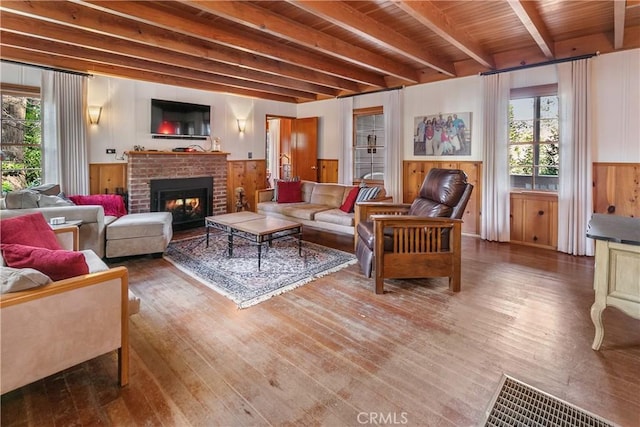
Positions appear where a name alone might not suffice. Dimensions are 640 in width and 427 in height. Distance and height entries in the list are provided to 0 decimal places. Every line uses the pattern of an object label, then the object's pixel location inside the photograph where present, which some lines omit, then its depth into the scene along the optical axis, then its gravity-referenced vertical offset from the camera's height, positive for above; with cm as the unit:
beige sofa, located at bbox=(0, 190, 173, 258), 348 -31
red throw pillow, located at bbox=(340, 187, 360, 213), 487 +0
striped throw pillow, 473 +10
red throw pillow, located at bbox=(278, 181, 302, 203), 570 +16
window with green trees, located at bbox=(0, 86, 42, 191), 451 +87
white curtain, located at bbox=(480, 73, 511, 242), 473 +60
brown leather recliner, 303 -39
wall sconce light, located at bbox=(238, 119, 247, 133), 681 +155
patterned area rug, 312 -70
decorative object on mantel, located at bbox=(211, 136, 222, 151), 639 +106
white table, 190 -40
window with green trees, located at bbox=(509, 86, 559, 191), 455 +81
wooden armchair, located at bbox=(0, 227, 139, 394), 144 -57
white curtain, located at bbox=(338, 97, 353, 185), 666 +120
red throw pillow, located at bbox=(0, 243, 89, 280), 165 -29
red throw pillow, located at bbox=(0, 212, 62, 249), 196 -18
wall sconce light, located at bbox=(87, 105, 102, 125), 500 +131
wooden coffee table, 365 -29
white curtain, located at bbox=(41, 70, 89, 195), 462 +99
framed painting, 523 +106
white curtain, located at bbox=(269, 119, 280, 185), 927 +147
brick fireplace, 534 +53
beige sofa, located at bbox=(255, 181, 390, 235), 470 -9
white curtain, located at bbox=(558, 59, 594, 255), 409 +51
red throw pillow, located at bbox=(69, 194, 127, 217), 462 +0
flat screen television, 559 +141
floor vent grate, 156 -100
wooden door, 726 +117
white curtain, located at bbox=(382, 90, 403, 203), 588 +102
